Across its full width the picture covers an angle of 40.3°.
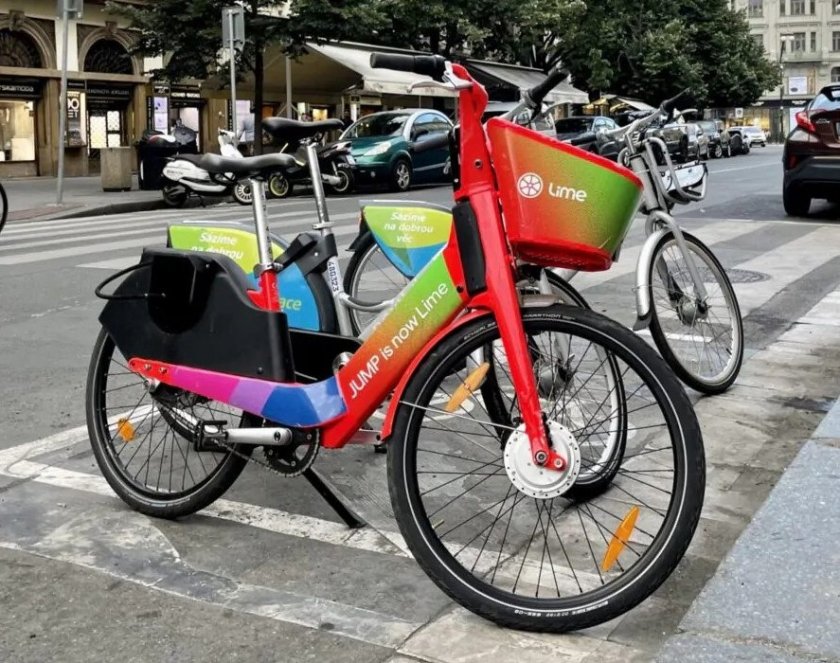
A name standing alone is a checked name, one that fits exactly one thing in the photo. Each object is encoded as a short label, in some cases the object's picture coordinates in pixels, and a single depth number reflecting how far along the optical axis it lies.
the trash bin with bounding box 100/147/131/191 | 22.53
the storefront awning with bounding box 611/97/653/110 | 48.81
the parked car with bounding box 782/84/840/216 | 12.67
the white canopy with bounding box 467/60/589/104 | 35.44
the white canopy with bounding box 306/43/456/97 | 26.89
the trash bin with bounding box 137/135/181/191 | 22.30
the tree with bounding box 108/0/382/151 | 23.31
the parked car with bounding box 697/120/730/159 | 43.85
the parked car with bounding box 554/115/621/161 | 30.93
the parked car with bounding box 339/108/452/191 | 21.70
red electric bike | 2.96
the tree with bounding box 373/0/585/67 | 32.19
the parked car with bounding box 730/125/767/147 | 53.85
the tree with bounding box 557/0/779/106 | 43.50
